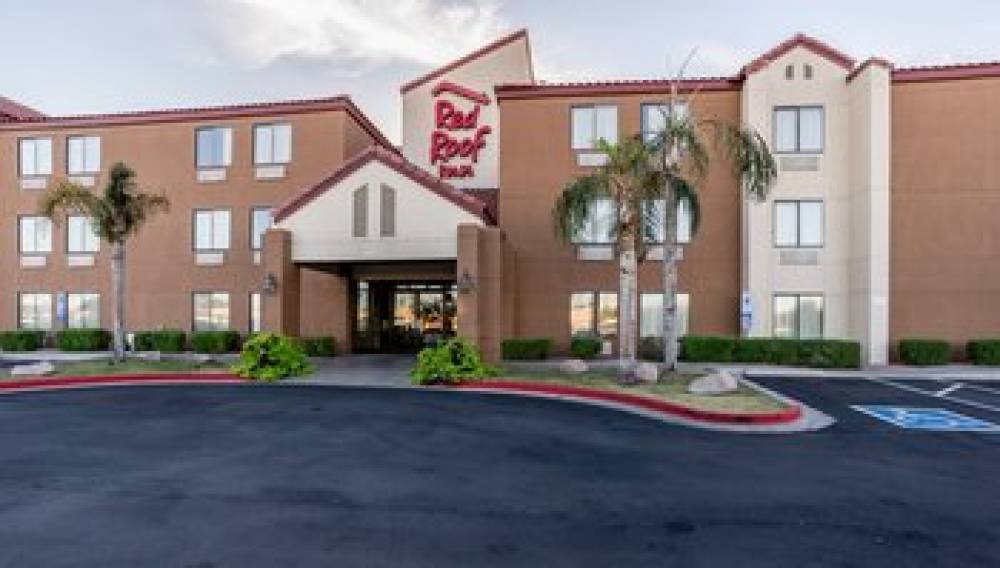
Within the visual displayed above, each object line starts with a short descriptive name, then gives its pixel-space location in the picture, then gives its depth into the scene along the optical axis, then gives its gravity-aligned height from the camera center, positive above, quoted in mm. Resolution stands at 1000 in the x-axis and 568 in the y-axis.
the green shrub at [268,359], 18859 -2303
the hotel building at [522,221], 20766 +2493
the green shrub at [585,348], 23828 -2339
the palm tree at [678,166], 17375 +3495
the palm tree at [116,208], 20500 +2527
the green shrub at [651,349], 23234 -2305
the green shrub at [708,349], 22359 -2200
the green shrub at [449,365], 17672 -2281
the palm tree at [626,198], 17516 +2603
